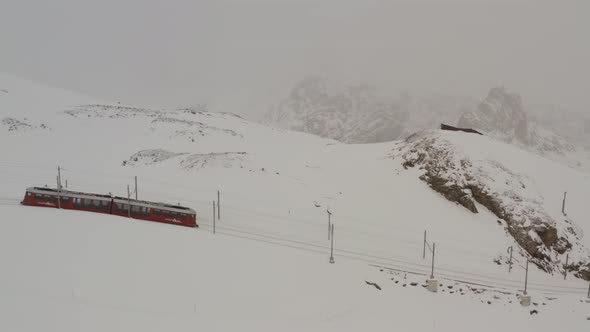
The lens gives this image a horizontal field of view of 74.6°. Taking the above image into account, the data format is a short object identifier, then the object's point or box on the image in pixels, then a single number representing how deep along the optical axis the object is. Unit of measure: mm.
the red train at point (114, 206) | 30844
